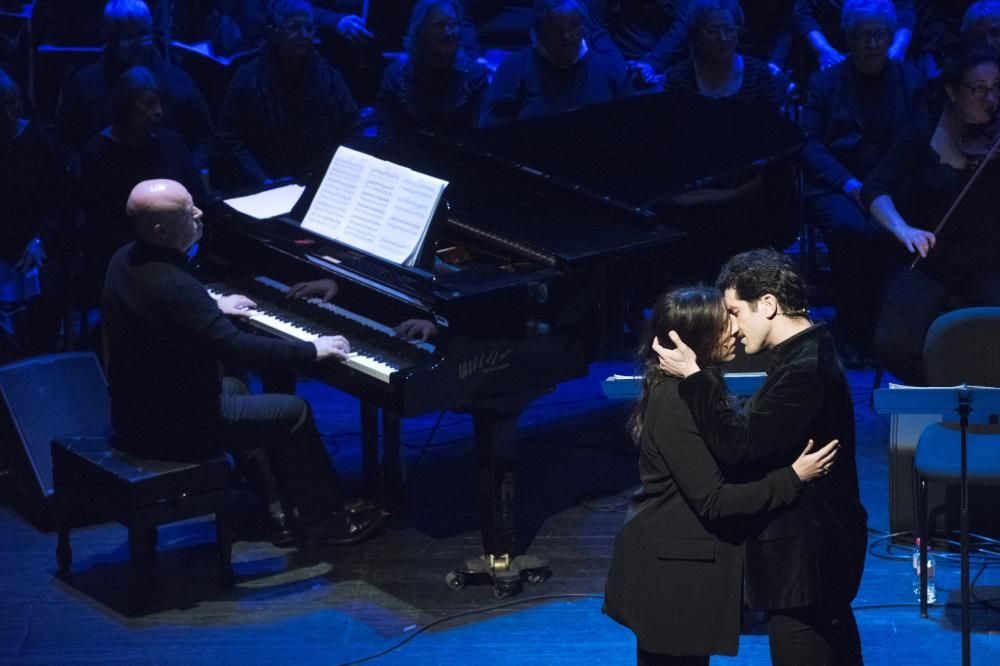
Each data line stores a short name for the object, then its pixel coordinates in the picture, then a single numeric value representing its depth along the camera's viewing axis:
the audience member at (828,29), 15.34
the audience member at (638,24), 15.60
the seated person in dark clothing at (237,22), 15.62
